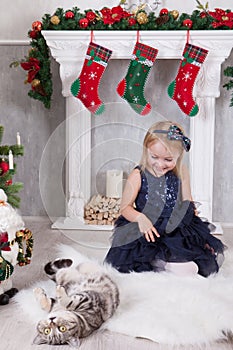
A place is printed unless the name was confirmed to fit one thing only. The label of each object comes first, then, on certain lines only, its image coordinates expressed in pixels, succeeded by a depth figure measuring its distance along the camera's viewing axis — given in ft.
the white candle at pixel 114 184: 7.97
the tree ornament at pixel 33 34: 10.73
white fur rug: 6.16
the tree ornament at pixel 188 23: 10.37
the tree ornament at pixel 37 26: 10.61
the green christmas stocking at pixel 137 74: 10.37
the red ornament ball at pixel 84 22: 10.43
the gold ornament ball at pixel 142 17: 10.37
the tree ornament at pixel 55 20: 10.46
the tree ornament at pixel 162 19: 10.39
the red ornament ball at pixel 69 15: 10.50
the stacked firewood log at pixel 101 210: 8.68
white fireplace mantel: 10.46
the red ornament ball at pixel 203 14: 10.39
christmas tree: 7.22
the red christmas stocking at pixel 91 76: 10.43
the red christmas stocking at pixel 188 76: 10.41
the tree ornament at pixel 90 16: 10.44
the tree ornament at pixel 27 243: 7.24
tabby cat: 6.05
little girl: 7.80
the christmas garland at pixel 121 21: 10.40
